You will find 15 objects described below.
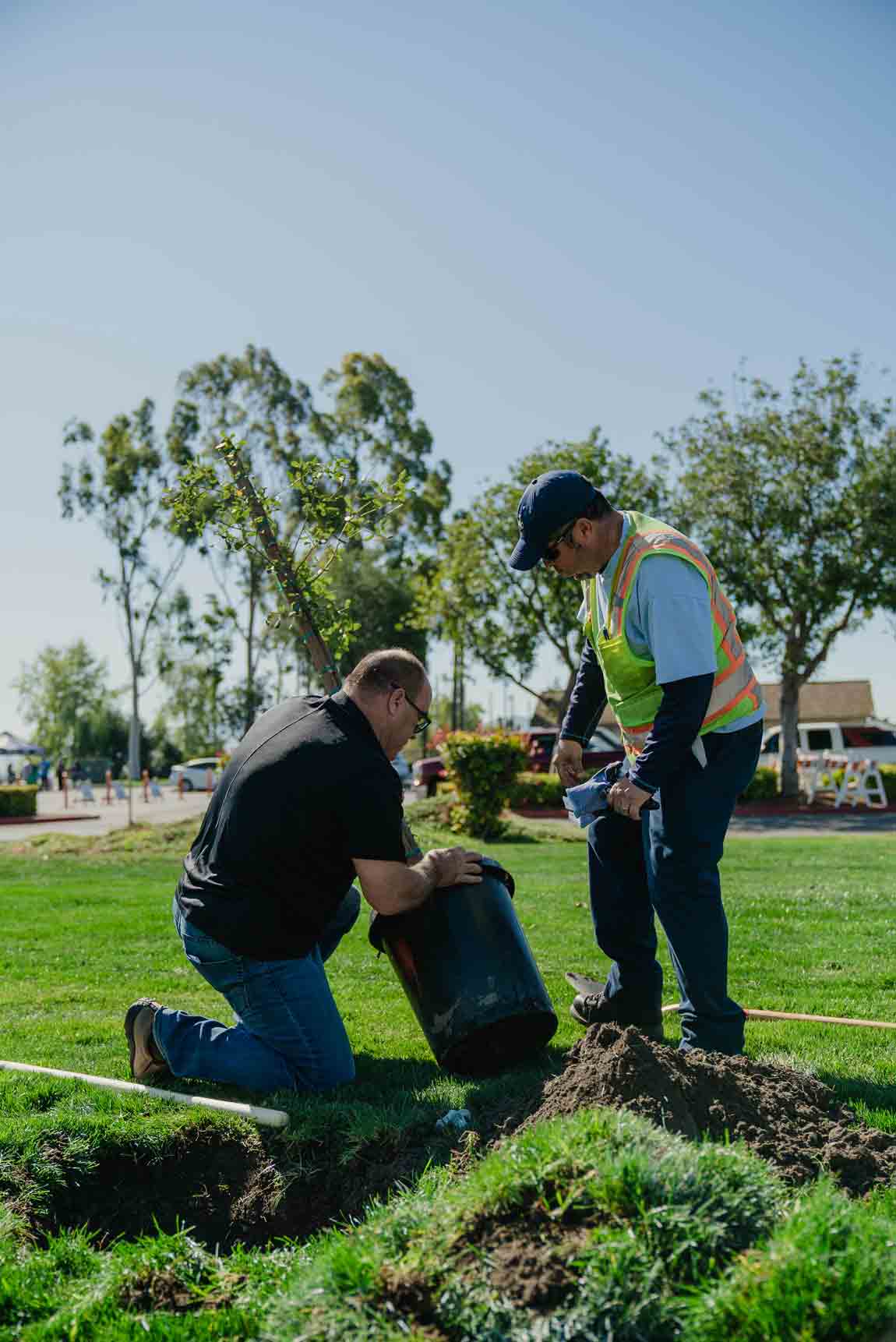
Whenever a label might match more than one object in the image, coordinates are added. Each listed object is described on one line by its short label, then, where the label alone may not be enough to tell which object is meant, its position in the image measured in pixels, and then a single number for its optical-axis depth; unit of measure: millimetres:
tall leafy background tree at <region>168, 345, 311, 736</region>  38969
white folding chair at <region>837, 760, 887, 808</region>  23578
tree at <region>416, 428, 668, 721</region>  26500
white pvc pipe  3211
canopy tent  47125
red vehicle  23766
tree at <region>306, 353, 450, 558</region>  39062
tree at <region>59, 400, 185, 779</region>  39469
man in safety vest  3543
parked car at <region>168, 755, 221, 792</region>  44825
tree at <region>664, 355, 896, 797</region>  23953
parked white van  31312
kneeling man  3521
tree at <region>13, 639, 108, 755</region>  66562
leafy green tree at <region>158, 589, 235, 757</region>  59906
